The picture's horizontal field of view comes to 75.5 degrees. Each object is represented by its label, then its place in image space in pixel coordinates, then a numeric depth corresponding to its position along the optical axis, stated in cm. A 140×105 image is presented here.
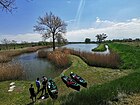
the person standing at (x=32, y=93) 570
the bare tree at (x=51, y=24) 2104
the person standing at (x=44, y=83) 634
